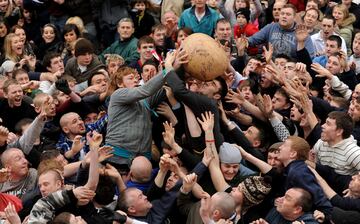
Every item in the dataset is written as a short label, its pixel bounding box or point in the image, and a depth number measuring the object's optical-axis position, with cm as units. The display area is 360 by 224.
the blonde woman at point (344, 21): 1444
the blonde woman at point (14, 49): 1397
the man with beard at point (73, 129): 1078
